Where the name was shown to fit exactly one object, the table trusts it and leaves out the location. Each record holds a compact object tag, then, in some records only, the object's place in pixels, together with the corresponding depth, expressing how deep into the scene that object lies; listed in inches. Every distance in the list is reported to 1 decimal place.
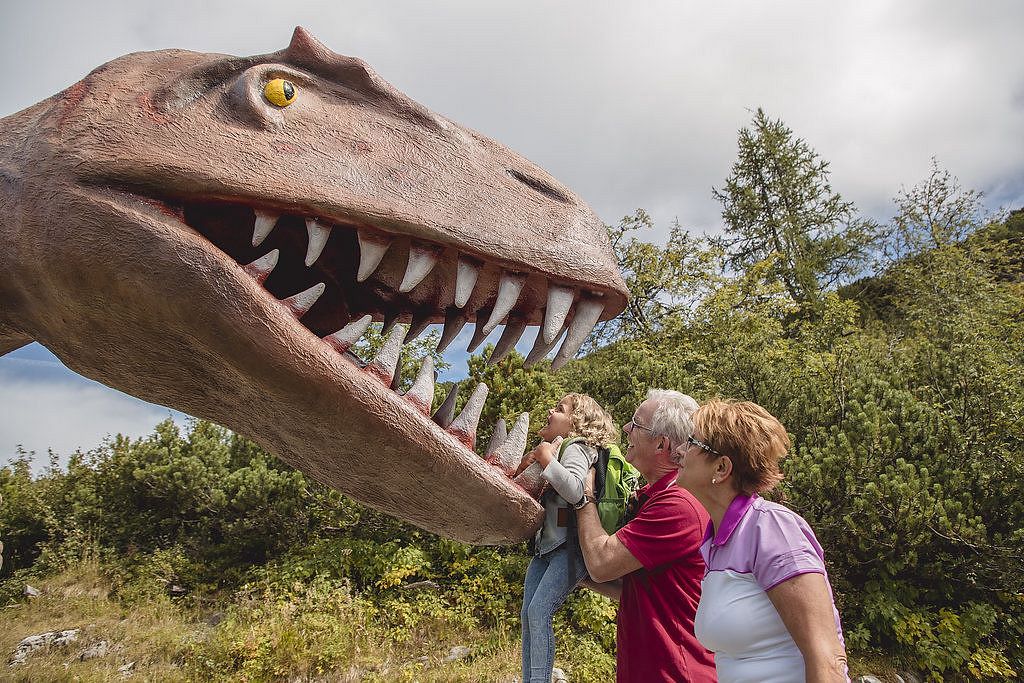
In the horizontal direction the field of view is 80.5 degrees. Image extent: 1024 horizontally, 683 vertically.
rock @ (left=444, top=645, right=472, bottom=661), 239.7
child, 80.2
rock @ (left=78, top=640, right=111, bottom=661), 248.5
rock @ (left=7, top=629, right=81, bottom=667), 243.8
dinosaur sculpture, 58.6
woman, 51.7
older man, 71.5
